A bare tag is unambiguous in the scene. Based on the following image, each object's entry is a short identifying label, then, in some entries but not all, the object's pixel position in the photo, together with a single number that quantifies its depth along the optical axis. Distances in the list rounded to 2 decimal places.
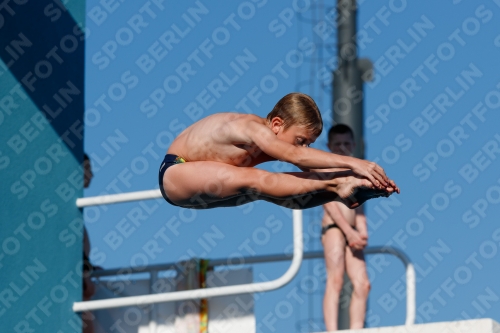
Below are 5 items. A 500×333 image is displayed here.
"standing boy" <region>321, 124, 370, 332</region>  16.09
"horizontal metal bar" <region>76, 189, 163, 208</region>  16.12
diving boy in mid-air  12.58
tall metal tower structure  21.22
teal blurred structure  15.49
